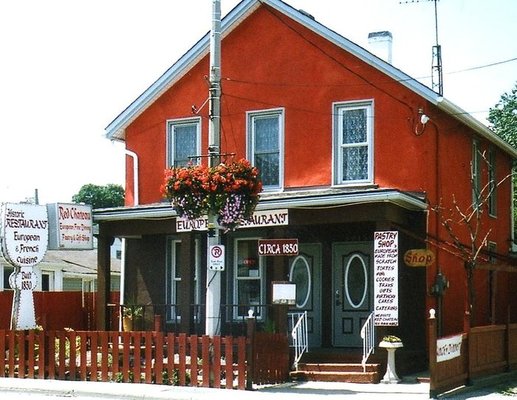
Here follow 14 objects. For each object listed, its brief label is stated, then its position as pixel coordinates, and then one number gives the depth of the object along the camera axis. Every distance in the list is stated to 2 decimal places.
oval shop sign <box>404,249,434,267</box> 17.55
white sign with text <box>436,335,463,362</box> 13.98
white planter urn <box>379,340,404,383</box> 16.18
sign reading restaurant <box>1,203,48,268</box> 18.69
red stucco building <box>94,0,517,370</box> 18.66
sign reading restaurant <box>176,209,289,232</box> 17.80
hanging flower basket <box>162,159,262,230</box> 15.62
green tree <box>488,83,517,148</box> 40.09
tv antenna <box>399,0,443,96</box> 34.06
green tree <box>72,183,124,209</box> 97.56
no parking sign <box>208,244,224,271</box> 15.66
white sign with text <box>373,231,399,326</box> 16.55
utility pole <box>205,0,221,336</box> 15.87
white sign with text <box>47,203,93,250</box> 20.23
